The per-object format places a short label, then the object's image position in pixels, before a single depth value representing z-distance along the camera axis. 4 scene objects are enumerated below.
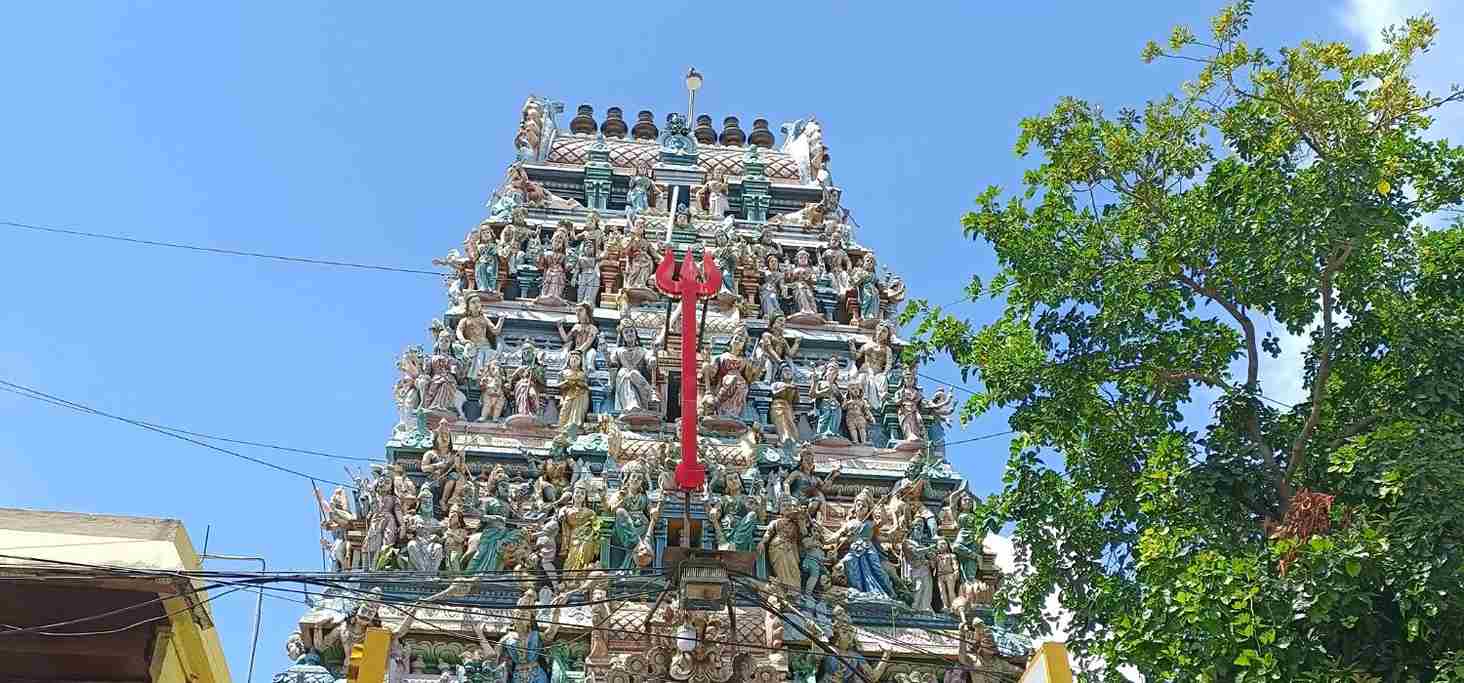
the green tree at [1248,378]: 11.55
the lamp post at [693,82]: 34.09
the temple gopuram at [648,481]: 17.45
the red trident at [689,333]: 17.78
